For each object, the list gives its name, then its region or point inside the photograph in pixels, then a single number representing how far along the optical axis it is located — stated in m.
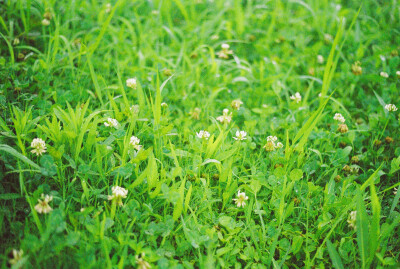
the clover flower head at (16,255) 1.44
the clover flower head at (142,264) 1.55
